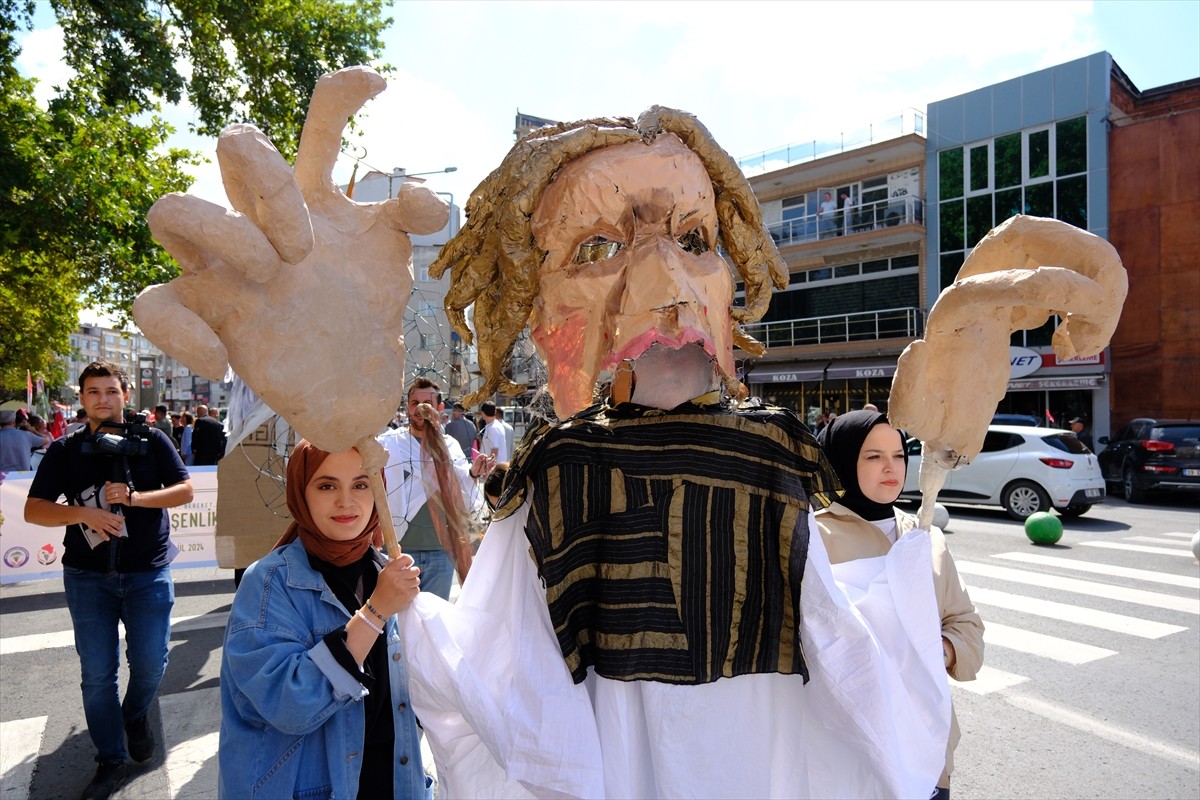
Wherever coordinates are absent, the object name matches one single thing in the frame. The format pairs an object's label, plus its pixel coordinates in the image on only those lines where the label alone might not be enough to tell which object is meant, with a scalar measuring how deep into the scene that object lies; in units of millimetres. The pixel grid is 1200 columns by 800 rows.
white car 9766
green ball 8273
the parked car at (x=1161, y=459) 10922
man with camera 3176
